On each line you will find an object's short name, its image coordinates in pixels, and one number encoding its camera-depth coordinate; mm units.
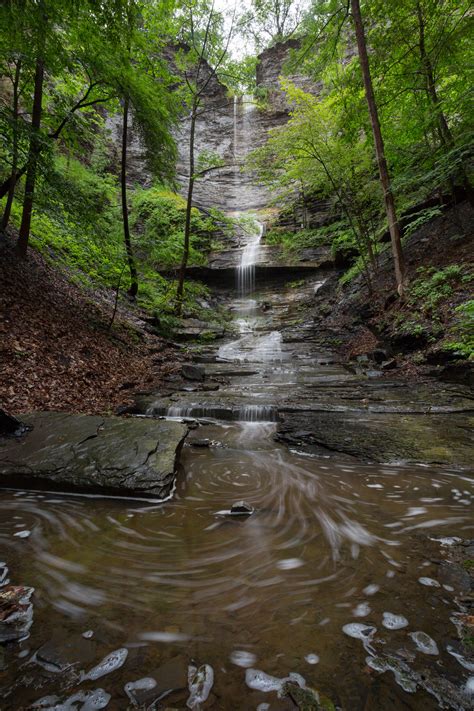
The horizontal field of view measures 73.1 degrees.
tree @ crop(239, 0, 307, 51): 35031
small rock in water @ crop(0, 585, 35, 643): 1404
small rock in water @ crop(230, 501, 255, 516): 2551
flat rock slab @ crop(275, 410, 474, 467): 3498
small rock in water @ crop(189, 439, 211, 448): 4133
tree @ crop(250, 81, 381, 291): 9906
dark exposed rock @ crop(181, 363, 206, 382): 7562
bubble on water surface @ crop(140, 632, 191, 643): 1413
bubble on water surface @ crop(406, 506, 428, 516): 2456
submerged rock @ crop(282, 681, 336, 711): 1109
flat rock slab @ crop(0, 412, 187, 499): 2838
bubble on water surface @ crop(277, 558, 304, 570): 1918
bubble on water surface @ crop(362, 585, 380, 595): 1676
